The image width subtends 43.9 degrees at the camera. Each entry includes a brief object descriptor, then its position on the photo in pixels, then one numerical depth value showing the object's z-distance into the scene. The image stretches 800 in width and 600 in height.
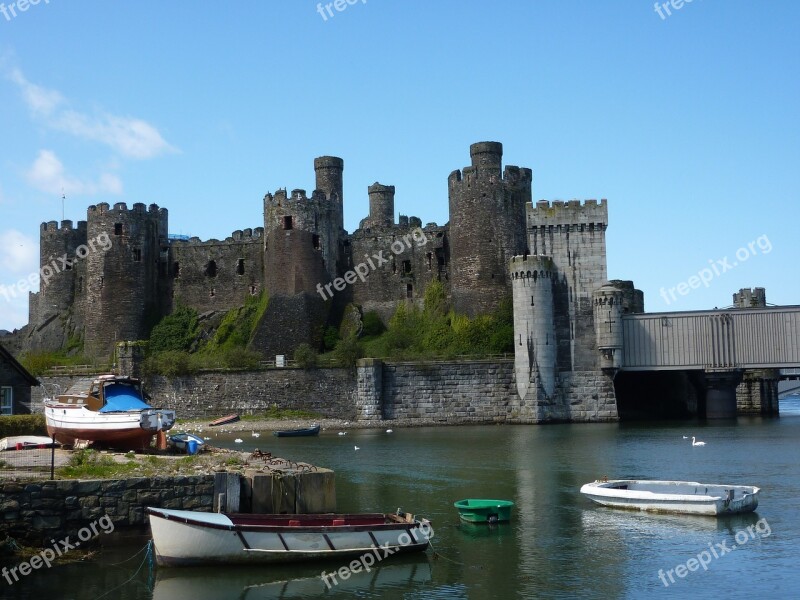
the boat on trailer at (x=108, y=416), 24.94
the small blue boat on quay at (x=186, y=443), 26.11
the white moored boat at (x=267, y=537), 18.92
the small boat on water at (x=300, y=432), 51.81
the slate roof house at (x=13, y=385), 30.25
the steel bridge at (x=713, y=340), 55.88
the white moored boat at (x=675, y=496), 25.08
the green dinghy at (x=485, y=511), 24.02
